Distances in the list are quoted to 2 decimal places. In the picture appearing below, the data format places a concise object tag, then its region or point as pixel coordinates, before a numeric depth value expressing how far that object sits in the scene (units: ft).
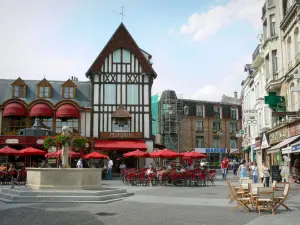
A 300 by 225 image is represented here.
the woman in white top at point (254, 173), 67.10
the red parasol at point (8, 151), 88.07
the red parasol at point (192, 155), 88.63
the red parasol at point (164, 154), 86.48
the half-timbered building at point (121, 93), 113.50
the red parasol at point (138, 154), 92.38
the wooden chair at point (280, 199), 36.76
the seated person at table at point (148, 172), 75.64
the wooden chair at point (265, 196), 36.50
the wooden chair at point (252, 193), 38.59
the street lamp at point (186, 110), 184.34
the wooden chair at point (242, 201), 37.94
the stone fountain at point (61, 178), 51.42
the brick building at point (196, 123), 189.16
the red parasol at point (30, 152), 88.09
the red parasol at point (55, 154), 72.97
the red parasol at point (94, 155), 90.89
